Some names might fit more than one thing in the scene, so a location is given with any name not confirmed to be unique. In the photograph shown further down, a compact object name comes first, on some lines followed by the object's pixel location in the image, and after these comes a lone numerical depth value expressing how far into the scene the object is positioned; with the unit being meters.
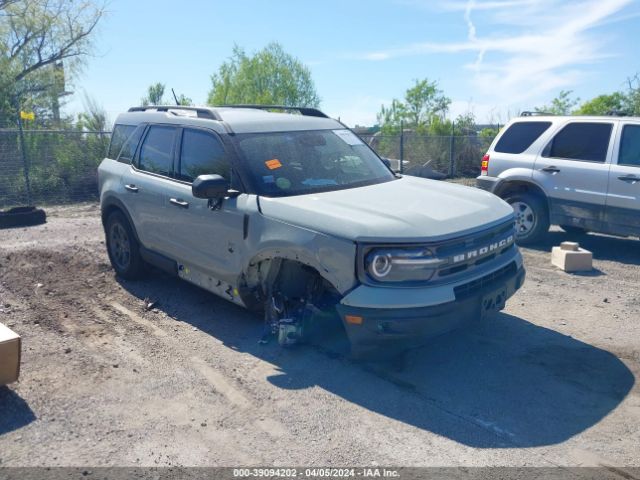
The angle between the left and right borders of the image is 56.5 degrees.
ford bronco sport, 4.02
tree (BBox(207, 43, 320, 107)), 39.56
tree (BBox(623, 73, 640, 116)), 20.06
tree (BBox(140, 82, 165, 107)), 28.70
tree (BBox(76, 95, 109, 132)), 18.64
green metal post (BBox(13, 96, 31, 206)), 13.95
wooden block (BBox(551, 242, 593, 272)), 7.33
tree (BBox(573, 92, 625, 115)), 24.60
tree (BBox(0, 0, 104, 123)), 25.45
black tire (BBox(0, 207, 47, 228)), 10.54
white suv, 7.84
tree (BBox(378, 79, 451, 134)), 32.09
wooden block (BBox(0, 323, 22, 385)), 3.97
